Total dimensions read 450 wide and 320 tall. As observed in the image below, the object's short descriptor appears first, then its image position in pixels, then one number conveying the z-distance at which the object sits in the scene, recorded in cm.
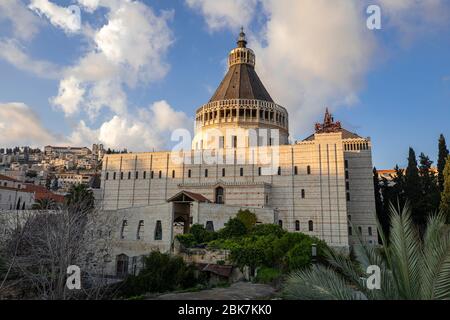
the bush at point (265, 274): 1714
